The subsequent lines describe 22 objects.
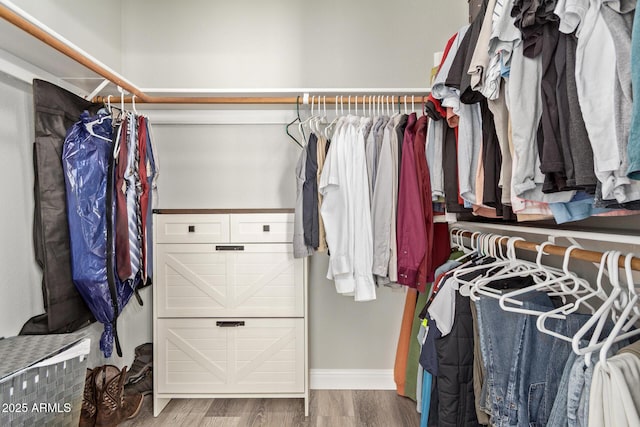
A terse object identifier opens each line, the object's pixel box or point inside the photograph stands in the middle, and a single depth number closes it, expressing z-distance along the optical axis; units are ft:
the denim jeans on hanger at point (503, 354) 3.61
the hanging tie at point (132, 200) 6.44
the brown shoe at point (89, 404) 6.43
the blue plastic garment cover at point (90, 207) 5.93
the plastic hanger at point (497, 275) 4.05
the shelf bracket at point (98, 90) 6.40
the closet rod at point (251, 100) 6.94
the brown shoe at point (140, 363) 7.82
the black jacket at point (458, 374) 4.43
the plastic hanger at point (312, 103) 6.90
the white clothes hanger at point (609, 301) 2.73
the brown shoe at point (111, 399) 6.57
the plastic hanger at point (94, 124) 6.10
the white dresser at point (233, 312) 7.30
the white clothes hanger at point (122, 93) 6.53
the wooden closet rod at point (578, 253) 2.70
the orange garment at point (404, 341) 7.90
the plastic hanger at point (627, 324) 2.47
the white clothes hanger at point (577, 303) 2.92
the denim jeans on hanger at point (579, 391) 2.61
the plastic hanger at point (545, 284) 3.30
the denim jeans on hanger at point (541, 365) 3.35
